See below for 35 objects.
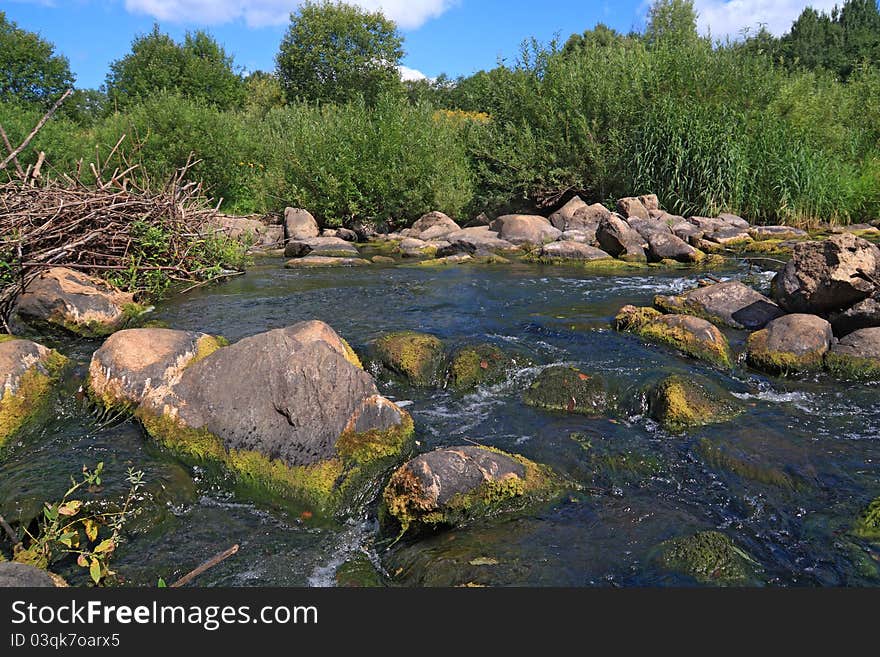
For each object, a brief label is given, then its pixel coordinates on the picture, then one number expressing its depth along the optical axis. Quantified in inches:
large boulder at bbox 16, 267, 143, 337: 266.2
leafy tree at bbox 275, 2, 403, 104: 1584.6
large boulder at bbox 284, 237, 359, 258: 561.9
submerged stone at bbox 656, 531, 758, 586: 121.3
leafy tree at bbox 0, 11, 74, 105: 1258.0
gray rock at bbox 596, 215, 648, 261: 503.2
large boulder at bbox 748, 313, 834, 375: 237.0
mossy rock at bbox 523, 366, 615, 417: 211.3
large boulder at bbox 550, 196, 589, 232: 622.5
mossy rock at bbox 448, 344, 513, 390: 231.6
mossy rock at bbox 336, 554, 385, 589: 126.0
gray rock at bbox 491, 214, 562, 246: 578.9
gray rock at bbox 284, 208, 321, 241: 660.1
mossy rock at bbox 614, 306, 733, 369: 247.8
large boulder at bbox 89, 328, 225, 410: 182.4
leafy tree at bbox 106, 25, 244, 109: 1194.6
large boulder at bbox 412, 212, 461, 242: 649.2
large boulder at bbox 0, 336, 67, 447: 179.8
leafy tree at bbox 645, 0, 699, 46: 1496.4
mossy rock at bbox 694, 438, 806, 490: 162.1
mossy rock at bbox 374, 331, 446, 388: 235.0
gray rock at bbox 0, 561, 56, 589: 98.3
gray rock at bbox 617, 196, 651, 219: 574.9
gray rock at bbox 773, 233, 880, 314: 249.4
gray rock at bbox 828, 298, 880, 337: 245.3
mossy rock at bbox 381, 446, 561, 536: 139.9
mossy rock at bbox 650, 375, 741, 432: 195.5
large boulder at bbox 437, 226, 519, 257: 557.6
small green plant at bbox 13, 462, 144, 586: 125.7
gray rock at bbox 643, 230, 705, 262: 476.1
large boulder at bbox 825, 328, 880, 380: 228.4
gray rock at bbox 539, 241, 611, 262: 501.8
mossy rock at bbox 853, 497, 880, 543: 136.5
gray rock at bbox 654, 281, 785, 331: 289.3
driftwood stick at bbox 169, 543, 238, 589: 116.0
